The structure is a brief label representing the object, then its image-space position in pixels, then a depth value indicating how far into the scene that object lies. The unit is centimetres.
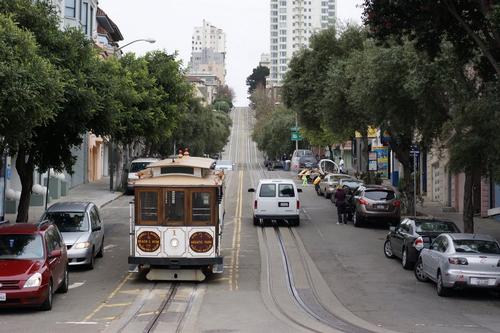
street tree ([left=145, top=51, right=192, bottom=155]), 3978
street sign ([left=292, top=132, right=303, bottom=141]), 8412
